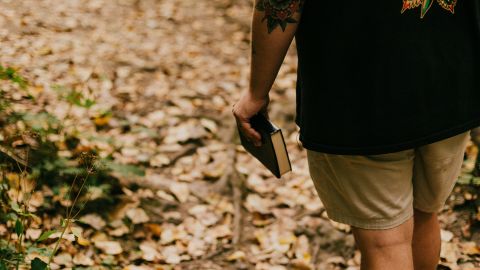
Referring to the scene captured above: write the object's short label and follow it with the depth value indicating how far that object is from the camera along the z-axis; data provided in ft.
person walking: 4.51
